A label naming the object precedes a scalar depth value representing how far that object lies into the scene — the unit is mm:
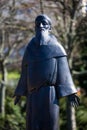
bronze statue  8147
